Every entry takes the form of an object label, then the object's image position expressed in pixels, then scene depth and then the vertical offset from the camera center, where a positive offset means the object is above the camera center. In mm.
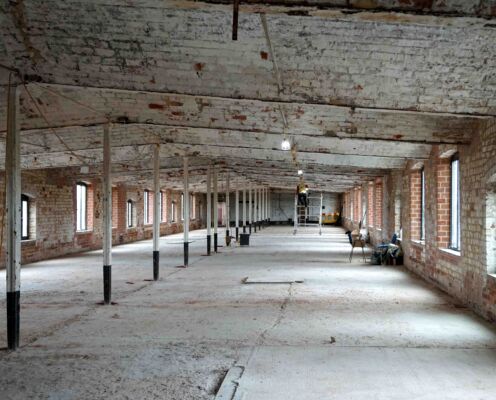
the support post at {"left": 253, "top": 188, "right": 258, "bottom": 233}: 29144 -385
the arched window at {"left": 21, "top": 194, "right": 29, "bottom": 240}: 13867 -275
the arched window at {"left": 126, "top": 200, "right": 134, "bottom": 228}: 22172 -320
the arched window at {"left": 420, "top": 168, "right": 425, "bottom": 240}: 11519 -49
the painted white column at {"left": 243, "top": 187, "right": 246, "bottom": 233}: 25059 +160
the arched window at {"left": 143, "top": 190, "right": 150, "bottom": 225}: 24344 -44
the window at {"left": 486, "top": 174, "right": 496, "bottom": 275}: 6695 -333
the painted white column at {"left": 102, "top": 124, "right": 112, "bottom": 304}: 8127 -163
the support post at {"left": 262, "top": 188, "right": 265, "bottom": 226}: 33484 -39
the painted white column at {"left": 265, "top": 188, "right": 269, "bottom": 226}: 36331 -76
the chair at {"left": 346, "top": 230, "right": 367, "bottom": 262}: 14239 -897
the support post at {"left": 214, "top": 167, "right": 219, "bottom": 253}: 16984 -93
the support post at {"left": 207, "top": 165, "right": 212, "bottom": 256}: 15552 -2
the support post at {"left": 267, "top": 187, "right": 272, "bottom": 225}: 37844 -151
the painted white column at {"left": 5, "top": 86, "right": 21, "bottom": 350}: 5559 -191
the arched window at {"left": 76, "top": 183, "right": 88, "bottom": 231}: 17344 -28
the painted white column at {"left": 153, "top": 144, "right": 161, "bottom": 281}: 10492 -195
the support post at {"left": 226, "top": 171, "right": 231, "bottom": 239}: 19628 -3
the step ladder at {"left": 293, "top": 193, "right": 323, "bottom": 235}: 35878 -490
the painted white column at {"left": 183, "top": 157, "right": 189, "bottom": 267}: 12961 -84
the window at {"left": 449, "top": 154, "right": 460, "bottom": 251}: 8969 +11
